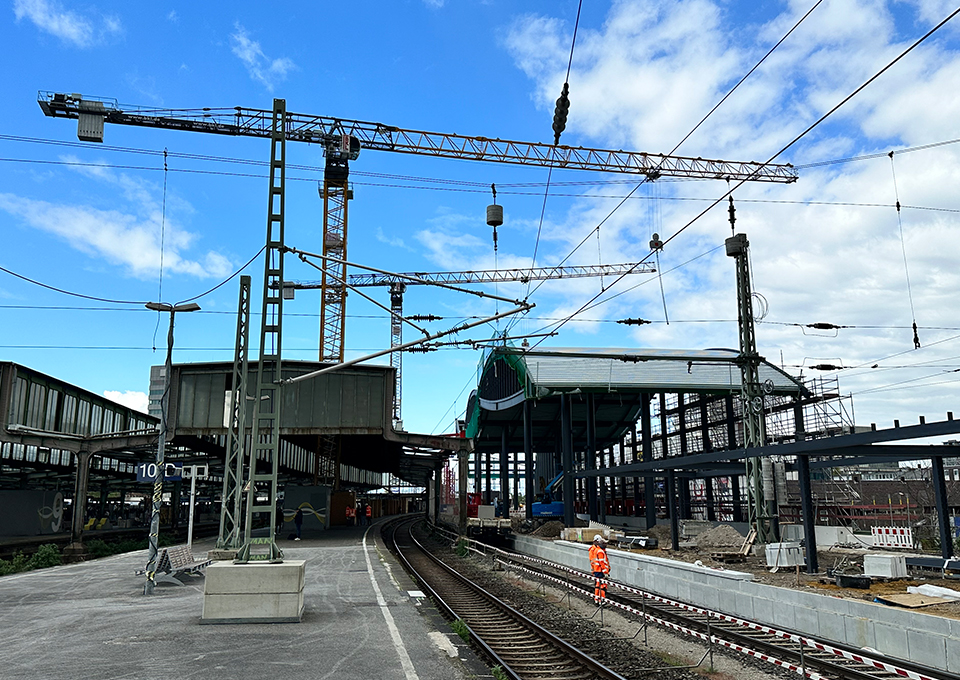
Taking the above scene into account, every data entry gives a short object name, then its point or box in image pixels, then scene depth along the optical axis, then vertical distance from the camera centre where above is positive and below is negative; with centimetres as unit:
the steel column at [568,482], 4606 -71
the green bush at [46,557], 2700 -329
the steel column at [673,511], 3027 -171
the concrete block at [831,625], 1391 -307
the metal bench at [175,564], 1856 -249
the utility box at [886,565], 1941 -260
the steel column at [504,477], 6625 -55
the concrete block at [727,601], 1753 -324
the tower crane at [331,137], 4475 +2213
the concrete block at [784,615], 1542 -318
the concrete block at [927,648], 1145 -293
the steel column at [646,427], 5491 +340
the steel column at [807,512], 2097 -124
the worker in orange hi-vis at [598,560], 1947 -250
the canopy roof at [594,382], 4869 +629
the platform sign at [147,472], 1811 +0
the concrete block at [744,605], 1694 -322
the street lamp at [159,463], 1722 +23
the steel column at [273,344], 1416 +268
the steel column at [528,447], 5319 +186
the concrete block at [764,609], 1619 -318
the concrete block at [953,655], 1110 -289
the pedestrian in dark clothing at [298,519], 4234 -283
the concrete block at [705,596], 1817 -326
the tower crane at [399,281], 7812 +2258
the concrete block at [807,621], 1472 -315
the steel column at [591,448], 5204 +171
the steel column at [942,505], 2153 -109
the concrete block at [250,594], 1326 -229
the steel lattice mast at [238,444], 1580 +65
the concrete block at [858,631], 1319 -303
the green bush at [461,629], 1391 -313
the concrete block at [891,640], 1226 -298
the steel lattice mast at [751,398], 2564 +269
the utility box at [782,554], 2245 -263
